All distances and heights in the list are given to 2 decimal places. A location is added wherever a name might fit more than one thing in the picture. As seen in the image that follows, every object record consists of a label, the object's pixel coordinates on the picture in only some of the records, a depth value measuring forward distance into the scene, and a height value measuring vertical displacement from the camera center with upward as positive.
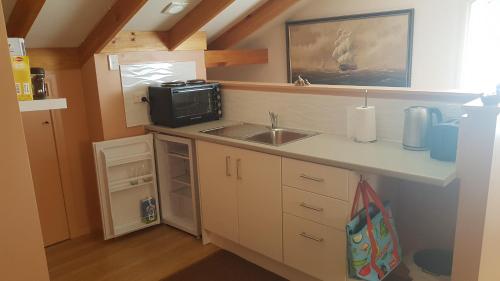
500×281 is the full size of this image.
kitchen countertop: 1.84 -0.48
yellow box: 1.67 +0.00
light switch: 3.04 +0.09
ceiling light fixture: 3.00 +0.49
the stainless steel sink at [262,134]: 2.77 -0.46
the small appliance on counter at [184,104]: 3.08 -0.26
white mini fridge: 3.06 -0.89
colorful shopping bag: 2.02 -0.90
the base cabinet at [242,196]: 2.45 -0.83
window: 3.47 +0.13
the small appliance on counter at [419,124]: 2.16 -0.33
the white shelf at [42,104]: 1.66 -0.12
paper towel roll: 2.39 -0.35
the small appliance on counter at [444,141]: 1.94 -0.38
